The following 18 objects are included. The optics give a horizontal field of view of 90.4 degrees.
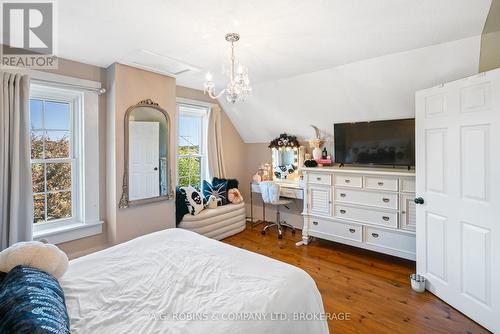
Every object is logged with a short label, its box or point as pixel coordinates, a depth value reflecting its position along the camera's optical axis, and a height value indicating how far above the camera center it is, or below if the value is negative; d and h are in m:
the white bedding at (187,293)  1.04 -0.64
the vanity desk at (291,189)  3.82 -0.38
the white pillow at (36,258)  1.18 -0.45
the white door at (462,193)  1.83 -0.24
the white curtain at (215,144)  4.30 +0.38
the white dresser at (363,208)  2.81 -0.54
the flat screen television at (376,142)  3.01 +0.29
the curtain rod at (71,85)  2.50 +0.89
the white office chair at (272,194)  3.79 -0.45
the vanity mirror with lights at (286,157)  4.21 +0.14
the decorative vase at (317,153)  3.87 +0.19
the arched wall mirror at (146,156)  3.00 +0.14
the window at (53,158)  2.64 +0.10
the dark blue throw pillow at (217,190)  4.14 -0.41
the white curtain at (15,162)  2.26 +0.05
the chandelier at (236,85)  2.11 +0.70
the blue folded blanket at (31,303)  0.78 -0.49
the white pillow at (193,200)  3.56 -0.50
